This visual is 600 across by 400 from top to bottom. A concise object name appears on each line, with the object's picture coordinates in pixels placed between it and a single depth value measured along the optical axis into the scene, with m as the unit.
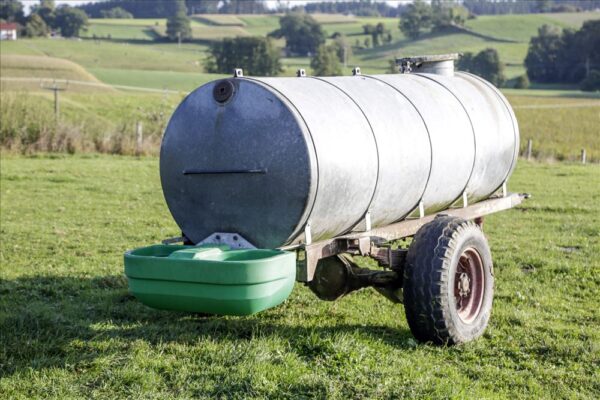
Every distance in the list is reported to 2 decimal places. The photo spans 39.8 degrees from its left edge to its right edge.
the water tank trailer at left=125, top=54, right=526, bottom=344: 5.95
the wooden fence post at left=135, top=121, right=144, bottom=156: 25.55
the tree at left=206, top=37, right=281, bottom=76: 78.88
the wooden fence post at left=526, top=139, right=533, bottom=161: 30.66
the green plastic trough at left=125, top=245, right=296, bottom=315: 5.68
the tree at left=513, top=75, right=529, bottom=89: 93.69
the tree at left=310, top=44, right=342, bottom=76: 81.62
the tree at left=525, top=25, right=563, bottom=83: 101.19
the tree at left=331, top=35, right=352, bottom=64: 100.42
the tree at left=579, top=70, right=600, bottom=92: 89.81
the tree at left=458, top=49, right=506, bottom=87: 93.00
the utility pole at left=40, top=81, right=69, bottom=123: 59.72
